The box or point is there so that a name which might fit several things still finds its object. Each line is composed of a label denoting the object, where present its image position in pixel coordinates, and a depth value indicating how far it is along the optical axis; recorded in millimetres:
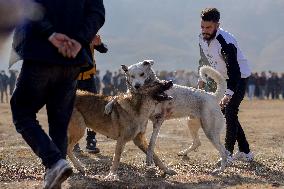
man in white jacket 7609
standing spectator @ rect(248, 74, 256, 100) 43188
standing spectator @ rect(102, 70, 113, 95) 39062
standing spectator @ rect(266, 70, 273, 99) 44225
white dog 7598
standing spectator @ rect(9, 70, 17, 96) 37681
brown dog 6539
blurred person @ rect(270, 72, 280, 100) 44000
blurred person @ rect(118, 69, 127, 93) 35819
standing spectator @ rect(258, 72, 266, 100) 43594
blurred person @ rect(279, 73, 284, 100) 44403
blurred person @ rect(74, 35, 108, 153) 7842
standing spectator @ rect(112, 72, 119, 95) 40244
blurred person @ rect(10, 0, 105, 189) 4457
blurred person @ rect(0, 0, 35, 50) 4277
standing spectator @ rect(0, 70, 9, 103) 37075
